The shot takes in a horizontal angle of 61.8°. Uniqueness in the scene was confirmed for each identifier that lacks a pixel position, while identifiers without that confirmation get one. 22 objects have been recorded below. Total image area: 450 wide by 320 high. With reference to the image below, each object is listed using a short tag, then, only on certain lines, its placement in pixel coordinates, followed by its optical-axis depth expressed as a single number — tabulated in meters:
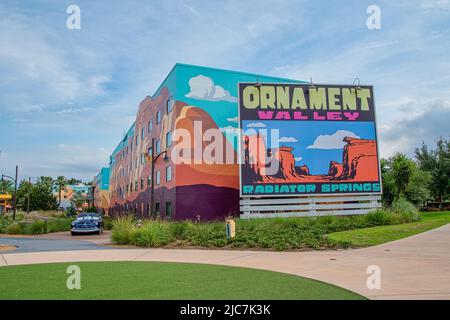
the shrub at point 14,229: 26.62
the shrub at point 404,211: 20.37
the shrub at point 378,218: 19.64
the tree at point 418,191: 28.53
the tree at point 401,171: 25.78
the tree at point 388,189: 28.45
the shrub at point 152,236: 14.13
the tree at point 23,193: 81.44
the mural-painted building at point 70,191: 110.41
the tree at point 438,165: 42.53
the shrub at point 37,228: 27.23
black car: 23.92
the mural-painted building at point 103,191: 73.61
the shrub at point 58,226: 29.06
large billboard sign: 23.36
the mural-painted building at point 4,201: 81.24
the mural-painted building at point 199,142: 25.48
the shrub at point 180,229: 15.01
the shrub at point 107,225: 30.85
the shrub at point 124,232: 14.93
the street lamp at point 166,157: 27.55
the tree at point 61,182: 110.89
